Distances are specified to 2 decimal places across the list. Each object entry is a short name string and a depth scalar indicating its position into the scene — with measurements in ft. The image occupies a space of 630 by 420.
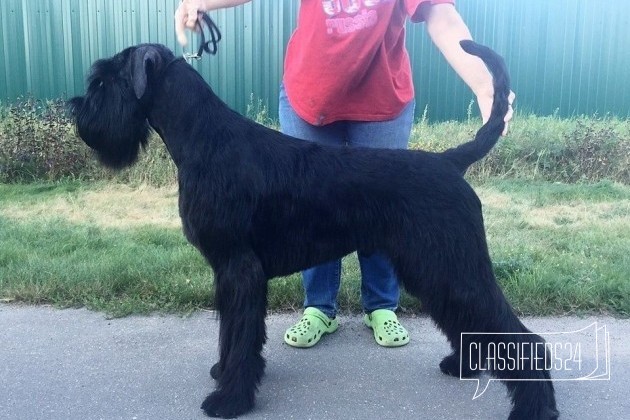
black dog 8.99
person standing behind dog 10.46
